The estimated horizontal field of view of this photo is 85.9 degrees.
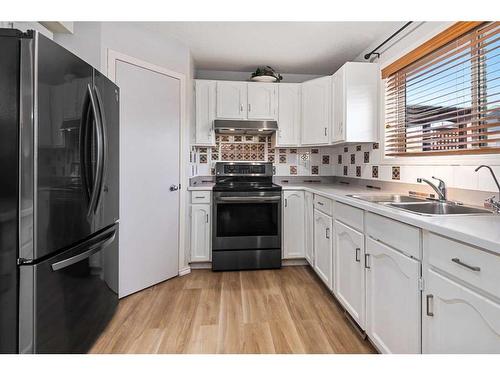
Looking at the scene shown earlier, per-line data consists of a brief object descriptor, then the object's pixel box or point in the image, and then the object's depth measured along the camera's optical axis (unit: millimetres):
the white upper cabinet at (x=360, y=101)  2523
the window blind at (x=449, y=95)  1479
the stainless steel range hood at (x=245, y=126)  2945
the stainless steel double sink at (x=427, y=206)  1446
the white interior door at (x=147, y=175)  2188
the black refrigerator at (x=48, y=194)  1032
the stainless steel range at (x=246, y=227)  2742
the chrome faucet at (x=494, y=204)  1267
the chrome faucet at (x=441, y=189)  1647
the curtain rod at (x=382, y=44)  2163
